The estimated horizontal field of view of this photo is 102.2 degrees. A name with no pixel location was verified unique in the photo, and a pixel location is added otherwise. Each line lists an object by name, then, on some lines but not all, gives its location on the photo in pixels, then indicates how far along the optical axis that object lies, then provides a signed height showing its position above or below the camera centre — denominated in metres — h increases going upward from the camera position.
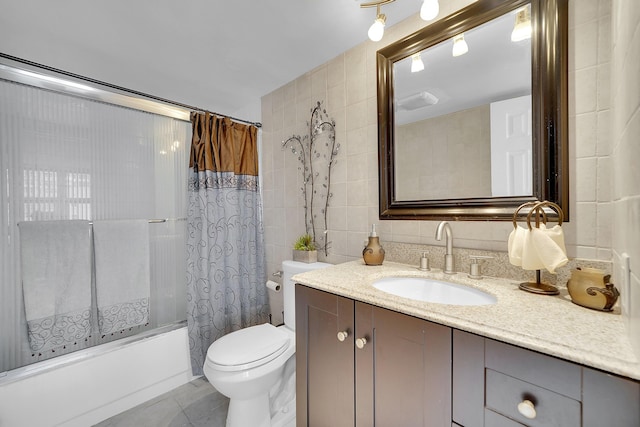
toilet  1.26 -0.80
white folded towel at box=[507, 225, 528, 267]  0.87 -0.13
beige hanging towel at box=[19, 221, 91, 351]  1.38 -0.37
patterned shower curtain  1.90 -0.18
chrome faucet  1.12 -0.18
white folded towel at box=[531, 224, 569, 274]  0.79 -0.12
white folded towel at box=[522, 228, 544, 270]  0.83 -0.16
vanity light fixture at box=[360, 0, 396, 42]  1.14 +0.82
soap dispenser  1.32 -0.21
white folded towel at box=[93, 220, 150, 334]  1.58 -0.38
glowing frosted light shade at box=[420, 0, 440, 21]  1.04 +0.81
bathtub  1.30 -0.97
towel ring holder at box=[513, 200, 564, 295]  0.83 -0.26
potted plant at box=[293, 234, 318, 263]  1.75 -0.27
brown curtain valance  1.92 +0.53
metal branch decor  1.74 +0.31
